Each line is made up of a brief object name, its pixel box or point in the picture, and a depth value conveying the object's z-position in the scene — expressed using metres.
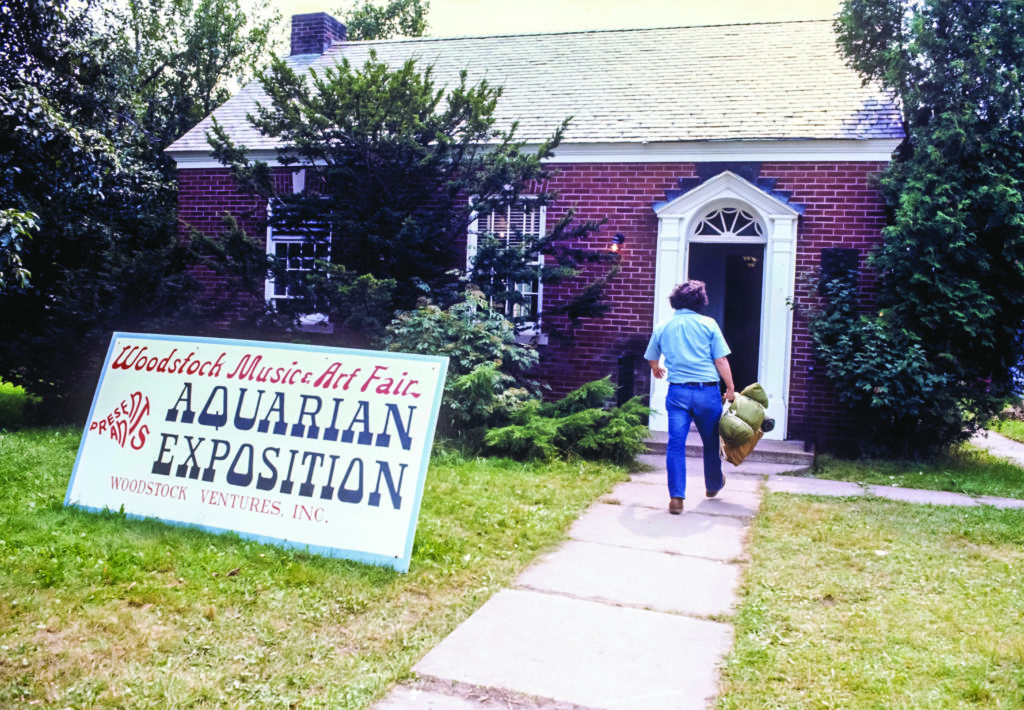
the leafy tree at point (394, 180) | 8.90
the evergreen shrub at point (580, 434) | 7.73
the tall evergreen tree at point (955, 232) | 8.31
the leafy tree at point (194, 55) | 20.94
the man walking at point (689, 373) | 6.10
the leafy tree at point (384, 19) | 32.12
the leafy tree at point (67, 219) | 8.77
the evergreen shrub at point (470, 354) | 8.02
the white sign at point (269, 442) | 4.54
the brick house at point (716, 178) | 9.76
